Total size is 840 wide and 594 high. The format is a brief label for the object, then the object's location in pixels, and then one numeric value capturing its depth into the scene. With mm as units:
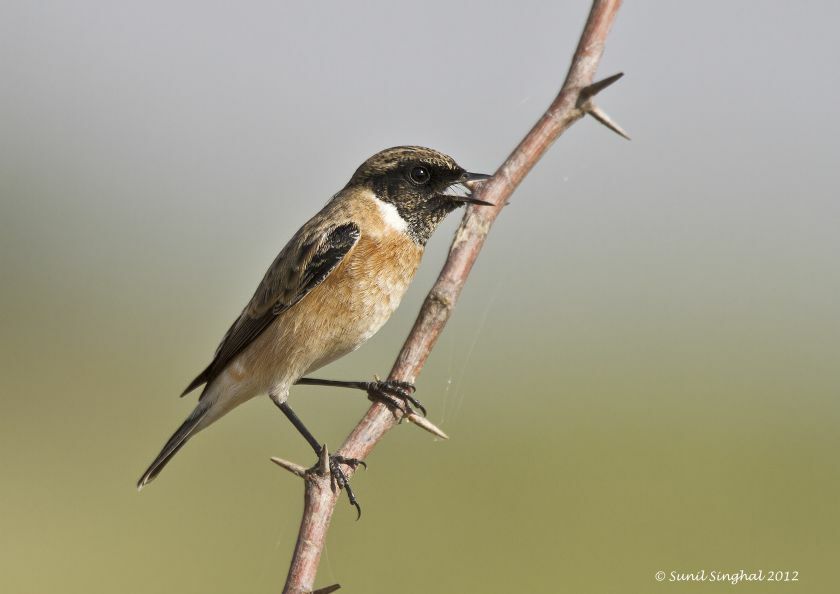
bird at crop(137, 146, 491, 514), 7973
